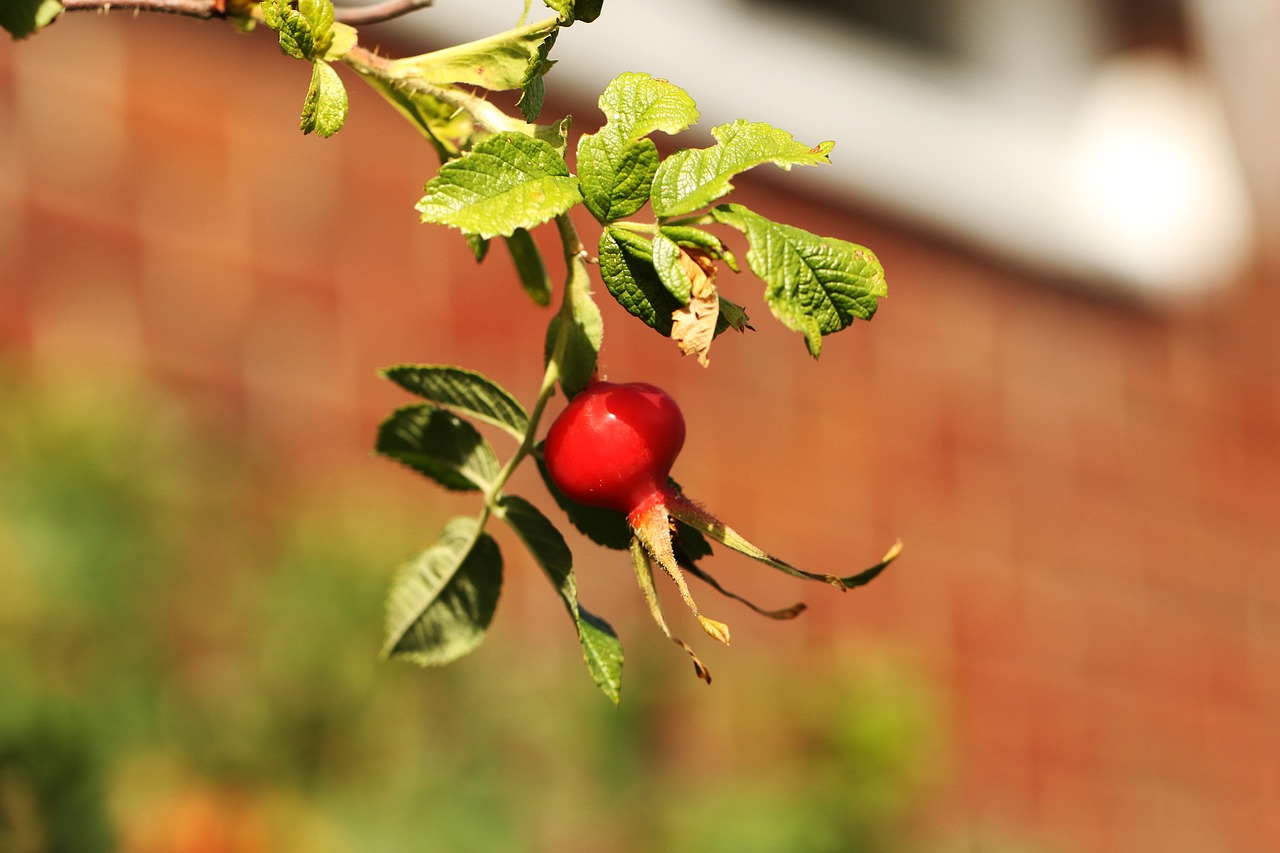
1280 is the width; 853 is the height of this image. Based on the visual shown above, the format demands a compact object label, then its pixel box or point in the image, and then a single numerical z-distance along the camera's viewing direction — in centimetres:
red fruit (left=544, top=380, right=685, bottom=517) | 109
